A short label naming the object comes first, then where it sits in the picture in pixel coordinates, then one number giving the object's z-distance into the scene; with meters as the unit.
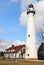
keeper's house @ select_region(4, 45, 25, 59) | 25.50
